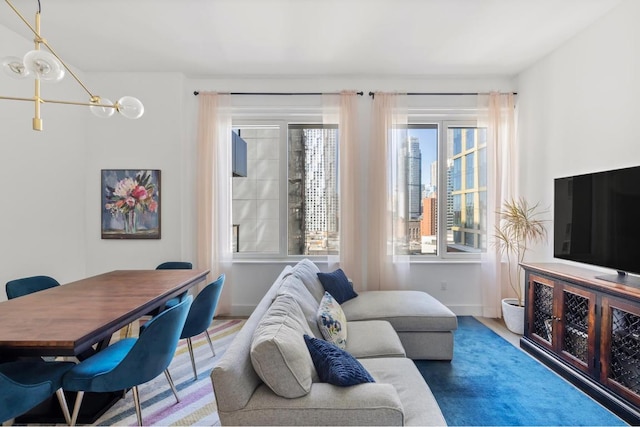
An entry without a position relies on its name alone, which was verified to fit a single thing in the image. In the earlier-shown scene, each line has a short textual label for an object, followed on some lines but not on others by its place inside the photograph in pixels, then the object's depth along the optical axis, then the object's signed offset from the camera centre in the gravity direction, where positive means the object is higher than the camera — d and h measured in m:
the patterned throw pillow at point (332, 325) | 2.00 -0.75
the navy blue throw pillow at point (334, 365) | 1.36 -0.70
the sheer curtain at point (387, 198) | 3.76 +0.16
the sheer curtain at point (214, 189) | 3.75 +0.26
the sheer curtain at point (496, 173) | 3.73 +0.47
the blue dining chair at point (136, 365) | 1.62 -0.85
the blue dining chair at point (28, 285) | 2.34 -0.60
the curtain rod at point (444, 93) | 3.82 +1.45
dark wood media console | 1.97 -0.88
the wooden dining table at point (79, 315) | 1.42 -0.58
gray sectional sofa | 1.23 -0.76
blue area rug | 1.95 -1.28
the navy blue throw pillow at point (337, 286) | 2.94 -0.71
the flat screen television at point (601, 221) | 2.13 -0.06
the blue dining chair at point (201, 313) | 2.39 -0.80
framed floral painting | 3.76 +0.08
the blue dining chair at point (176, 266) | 3.36 -0.59
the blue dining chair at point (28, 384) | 1.36 -0.87
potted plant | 3.32 -0.29
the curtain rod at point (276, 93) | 3.80 +1.44
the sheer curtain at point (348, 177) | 3.74 +0.41
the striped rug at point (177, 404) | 1.94 -1.29
